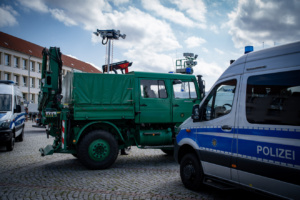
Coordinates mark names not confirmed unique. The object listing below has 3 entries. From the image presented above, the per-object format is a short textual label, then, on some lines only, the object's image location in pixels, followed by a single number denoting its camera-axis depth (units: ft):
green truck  24.49
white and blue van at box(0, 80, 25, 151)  33.37
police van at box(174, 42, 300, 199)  11.59
